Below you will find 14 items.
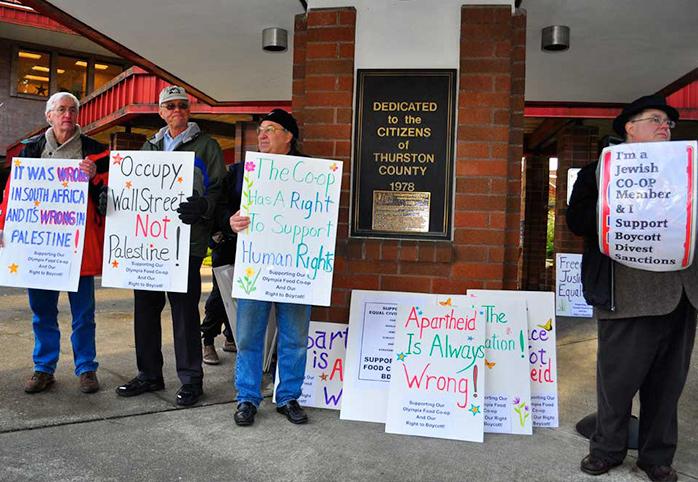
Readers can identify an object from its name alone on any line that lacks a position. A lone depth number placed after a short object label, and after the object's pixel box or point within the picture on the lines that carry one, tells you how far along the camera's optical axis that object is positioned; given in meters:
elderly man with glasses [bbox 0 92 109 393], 3.96
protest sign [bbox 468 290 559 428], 3.66
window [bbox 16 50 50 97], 20.05
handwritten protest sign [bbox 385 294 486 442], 3.40
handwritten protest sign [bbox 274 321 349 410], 3.82
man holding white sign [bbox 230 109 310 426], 3.51
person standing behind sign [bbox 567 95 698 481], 2.84
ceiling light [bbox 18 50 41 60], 19.90
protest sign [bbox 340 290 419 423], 3.65
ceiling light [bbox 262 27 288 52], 5.16
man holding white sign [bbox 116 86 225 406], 3.79
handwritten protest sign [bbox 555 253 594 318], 8.12
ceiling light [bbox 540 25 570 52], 4.84
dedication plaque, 3.94
